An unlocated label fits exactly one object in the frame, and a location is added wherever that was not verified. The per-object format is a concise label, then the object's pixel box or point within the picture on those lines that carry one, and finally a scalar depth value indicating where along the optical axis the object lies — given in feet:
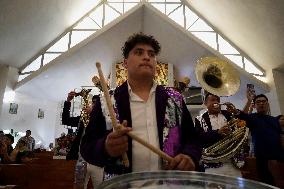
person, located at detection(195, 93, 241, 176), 7.58
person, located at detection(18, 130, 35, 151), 22.81
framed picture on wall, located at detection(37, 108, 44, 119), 31.50
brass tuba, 8.46
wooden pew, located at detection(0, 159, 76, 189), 9.92
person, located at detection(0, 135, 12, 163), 12.70
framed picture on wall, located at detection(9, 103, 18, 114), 25.96
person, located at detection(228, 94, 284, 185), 9.17
